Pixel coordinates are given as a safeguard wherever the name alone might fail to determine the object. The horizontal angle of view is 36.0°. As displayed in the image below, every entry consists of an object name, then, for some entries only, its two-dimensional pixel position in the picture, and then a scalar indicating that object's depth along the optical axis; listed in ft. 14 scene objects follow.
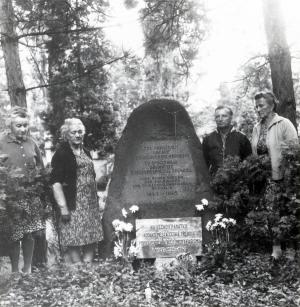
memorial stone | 19.53
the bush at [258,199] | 17.12
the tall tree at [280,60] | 23.09
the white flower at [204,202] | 18.88
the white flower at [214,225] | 18.25
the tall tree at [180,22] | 26.55
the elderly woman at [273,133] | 17.92
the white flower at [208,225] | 18.48
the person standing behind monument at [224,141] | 18.71
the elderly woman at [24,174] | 17.02
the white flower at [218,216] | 18.35
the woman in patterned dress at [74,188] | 17.46
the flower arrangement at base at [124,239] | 17.97
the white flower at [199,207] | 18.78
